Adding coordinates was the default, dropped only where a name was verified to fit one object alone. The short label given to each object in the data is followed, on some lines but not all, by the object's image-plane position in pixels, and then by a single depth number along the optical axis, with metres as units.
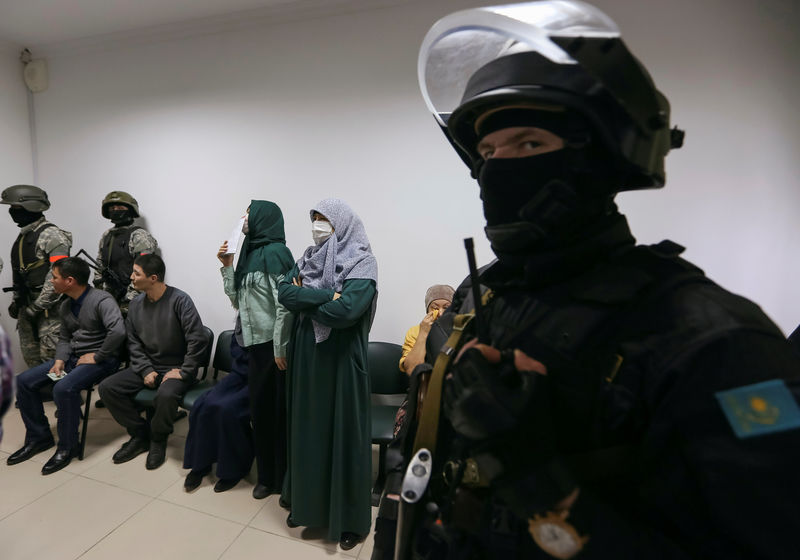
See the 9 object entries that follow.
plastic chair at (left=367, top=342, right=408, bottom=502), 2.48
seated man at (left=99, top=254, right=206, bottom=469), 2.57
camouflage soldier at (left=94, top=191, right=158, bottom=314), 3.25
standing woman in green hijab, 2.14
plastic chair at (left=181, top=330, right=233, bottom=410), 2.98
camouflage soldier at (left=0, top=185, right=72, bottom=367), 3.28
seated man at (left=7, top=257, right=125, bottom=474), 2.57
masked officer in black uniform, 0.45
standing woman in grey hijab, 1.83
